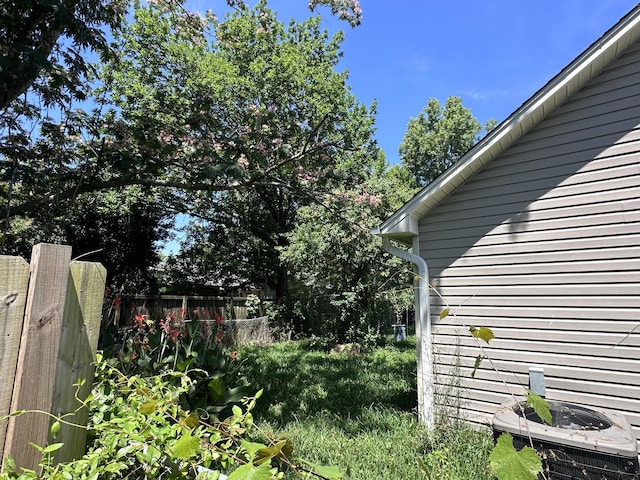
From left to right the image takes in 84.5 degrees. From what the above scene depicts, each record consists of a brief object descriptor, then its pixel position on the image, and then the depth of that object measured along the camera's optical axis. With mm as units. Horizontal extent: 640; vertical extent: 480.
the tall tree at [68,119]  3883
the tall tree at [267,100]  13414
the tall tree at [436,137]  26141
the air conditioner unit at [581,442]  2326
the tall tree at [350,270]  9797
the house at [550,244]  3346
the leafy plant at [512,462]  771
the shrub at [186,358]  2809
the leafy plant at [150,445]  869
